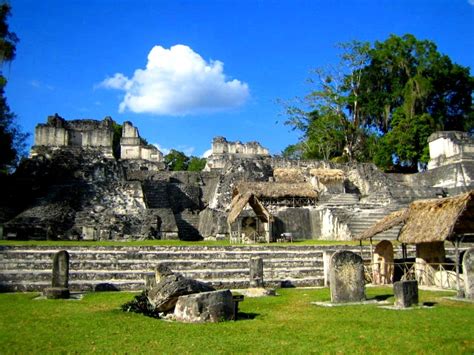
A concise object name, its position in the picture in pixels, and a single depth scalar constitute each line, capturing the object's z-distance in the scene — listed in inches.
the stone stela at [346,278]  405.4
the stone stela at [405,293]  376.5
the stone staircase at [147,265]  502.3
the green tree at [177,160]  2600.9
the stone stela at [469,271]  402.0
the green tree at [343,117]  1729.8
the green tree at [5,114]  1052.4
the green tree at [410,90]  1600.6
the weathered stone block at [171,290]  342.0
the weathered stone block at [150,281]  408.3
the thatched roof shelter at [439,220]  477.1
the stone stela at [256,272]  494.0
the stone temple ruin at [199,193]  890.1
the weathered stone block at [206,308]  322.3
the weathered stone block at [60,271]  442.0
